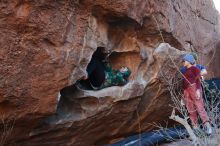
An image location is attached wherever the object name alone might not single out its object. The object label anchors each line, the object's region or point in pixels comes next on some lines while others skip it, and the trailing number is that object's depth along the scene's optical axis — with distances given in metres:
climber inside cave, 5.95
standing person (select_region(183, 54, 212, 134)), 5.88
